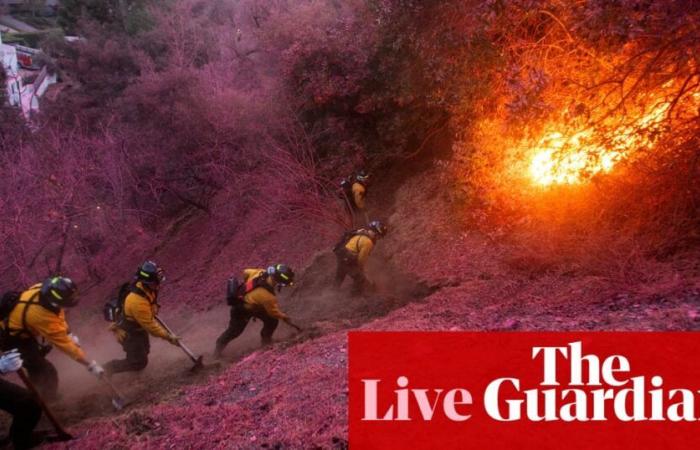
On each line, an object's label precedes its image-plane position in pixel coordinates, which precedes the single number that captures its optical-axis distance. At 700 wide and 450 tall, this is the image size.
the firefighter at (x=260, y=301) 7.70
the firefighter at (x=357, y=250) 9.38
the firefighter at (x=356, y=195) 12.60
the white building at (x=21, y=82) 27.58
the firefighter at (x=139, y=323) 6.81
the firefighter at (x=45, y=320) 5.98
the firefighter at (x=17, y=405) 5.00
